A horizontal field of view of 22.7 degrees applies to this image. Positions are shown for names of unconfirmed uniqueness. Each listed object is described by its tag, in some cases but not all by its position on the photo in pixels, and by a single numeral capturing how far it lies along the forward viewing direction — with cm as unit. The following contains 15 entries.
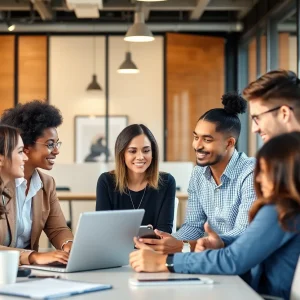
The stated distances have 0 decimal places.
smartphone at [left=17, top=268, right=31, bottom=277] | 267
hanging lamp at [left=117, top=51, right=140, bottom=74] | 1105
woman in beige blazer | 347
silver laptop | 269
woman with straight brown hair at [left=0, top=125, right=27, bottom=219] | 328
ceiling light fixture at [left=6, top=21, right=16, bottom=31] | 1145
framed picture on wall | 1241
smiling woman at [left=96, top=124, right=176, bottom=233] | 436
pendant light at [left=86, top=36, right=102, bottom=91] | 1186
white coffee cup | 243
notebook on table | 225
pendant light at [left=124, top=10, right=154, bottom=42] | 852
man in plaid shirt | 379
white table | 229
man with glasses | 318
